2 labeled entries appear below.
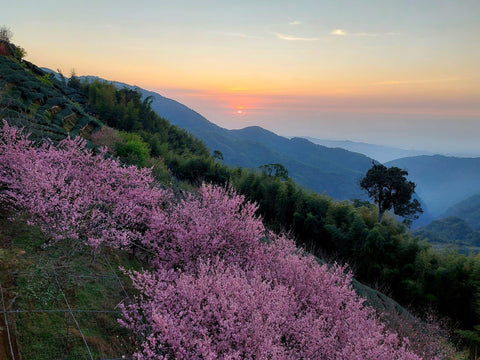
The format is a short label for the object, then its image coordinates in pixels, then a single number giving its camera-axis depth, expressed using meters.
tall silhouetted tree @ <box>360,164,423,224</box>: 29.11
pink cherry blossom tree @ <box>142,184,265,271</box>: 6.65
